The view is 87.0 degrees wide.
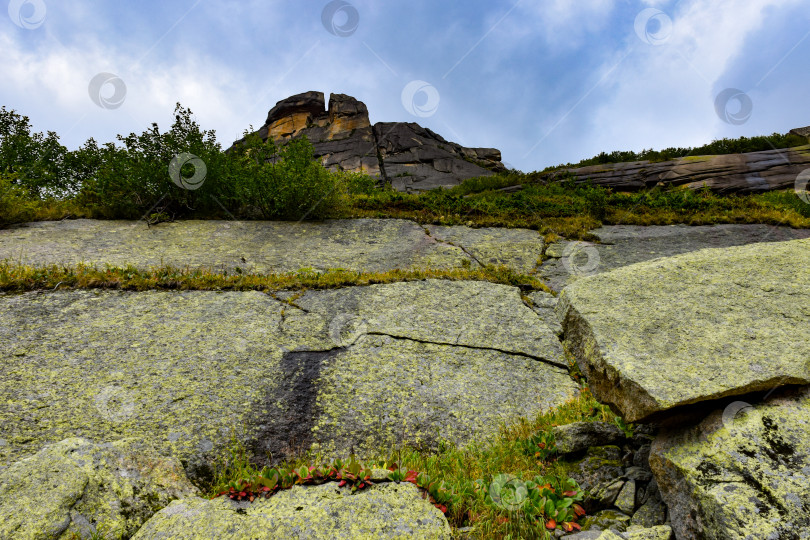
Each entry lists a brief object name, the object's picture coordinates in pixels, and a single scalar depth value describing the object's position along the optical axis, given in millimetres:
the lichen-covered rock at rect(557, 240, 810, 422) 3783
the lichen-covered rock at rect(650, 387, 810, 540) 2998
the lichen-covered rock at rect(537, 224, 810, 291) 12367
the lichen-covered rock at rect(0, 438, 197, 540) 3438
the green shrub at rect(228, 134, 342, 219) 15578
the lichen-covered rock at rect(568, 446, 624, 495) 4418
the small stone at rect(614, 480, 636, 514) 3951
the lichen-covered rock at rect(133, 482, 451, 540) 3408
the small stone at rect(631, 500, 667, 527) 3707
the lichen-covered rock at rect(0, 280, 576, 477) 5339
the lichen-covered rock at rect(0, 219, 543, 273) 11234
